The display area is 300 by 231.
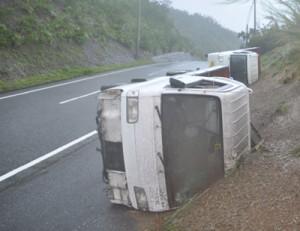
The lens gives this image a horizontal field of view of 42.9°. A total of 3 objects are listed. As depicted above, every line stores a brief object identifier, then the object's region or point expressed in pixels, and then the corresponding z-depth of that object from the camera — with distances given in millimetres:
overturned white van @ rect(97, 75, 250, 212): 4180
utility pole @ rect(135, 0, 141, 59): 28023
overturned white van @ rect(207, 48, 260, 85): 13625
